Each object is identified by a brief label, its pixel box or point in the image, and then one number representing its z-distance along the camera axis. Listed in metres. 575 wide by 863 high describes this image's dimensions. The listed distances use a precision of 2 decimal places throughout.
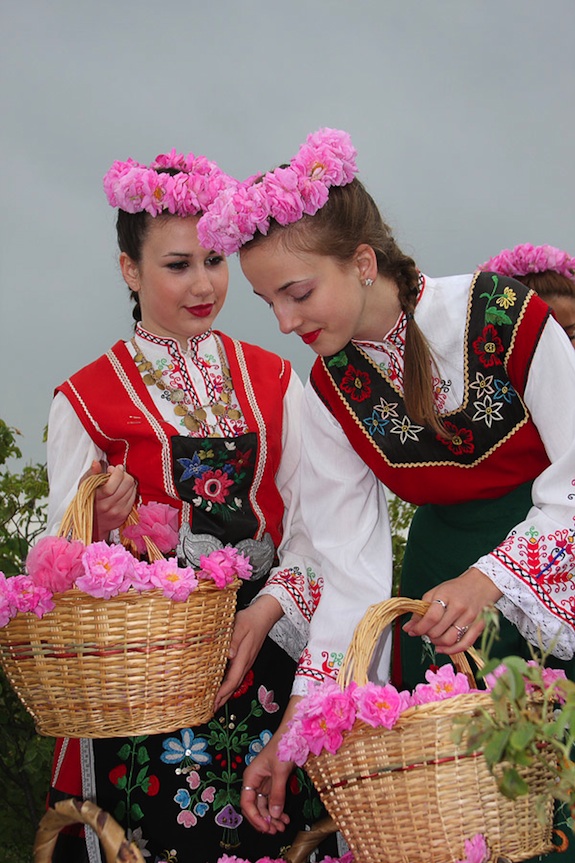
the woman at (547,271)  5.65
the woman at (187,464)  4.87
